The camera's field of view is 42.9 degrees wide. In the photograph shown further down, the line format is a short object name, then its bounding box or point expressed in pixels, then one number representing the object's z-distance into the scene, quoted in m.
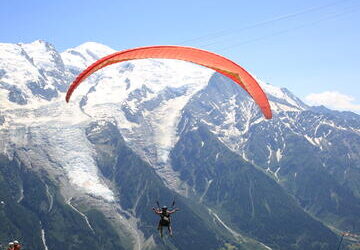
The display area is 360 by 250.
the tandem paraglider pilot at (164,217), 30.23
